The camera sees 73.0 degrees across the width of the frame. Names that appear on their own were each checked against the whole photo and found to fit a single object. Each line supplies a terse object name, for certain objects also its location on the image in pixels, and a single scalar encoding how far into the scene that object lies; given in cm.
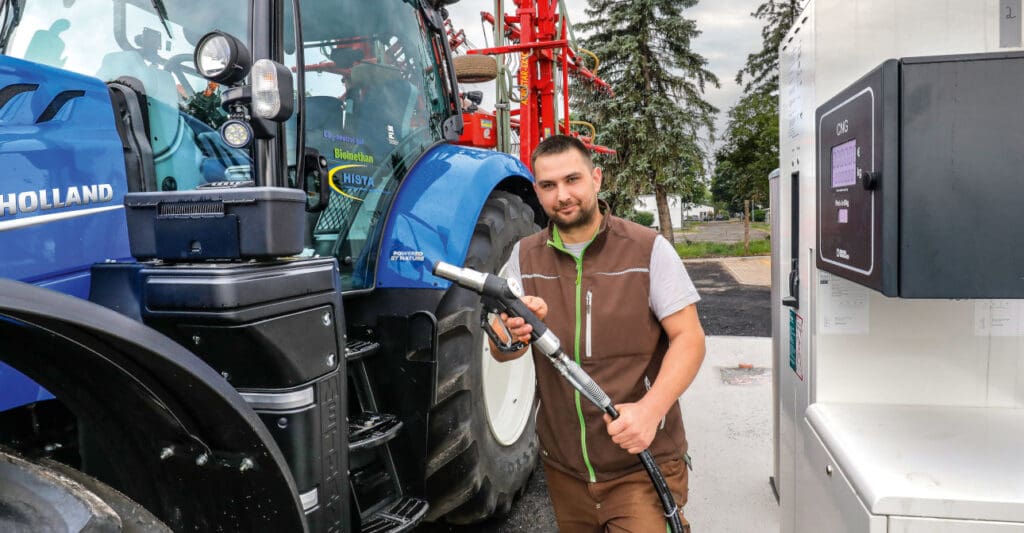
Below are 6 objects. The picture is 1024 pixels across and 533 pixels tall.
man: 212
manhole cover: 548
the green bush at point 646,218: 3038
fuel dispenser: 149
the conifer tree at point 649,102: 2108
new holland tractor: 148
